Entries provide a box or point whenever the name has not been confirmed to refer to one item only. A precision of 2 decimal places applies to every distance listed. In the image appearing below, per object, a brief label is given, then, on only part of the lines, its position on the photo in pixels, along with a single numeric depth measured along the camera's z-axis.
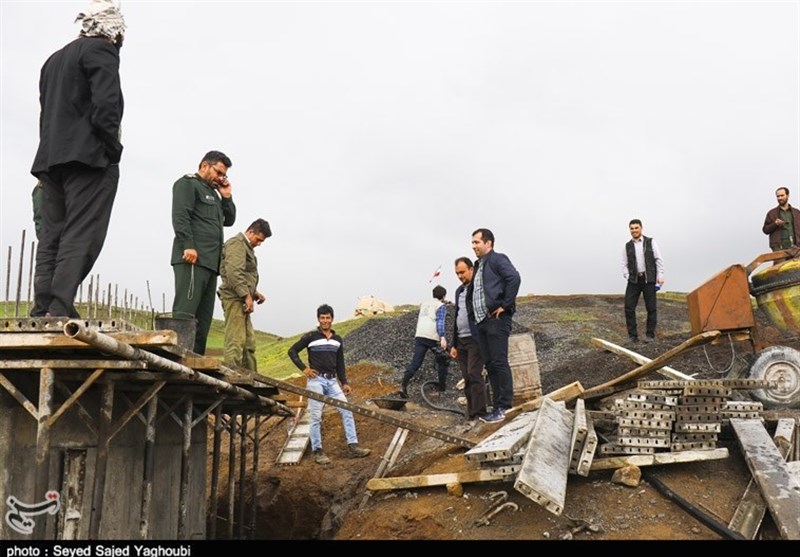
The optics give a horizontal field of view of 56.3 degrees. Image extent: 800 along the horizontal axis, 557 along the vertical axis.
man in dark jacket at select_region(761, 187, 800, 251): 13.70
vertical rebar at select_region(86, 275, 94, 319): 7.62
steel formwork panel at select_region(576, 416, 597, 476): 7.14
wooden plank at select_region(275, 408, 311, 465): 12.01
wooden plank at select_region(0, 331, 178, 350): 5.27
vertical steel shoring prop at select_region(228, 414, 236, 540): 10.66
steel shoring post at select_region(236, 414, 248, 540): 11.36
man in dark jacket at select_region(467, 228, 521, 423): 9.28
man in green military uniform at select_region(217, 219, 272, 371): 9.09
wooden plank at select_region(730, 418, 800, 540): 6.43
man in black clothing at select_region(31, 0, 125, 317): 5.79
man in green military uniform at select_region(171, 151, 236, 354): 7.74
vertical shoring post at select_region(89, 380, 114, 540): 5.92
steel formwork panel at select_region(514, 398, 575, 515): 6.14
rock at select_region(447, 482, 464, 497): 7.74
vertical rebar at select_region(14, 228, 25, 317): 6.43
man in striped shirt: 10.69
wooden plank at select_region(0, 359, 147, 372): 5.50
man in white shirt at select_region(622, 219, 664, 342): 14.06
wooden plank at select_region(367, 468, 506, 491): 7.46
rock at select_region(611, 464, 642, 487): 7.32
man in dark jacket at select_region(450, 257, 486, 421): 10.34
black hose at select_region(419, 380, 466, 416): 11.73
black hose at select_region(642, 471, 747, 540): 6.43
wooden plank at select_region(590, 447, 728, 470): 7.43
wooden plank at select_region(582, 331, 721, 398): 8.74
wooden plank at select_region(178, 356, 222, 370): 6.59
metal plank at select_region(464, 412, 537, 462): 6.72
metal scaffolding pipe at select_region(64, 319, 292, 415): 4.72
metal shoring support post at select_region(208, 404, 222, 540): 9.55
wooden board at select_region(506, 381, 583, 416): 9.10
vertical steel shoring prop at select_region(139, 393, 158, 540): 6.72
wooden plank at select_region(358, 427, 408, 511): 9.95
